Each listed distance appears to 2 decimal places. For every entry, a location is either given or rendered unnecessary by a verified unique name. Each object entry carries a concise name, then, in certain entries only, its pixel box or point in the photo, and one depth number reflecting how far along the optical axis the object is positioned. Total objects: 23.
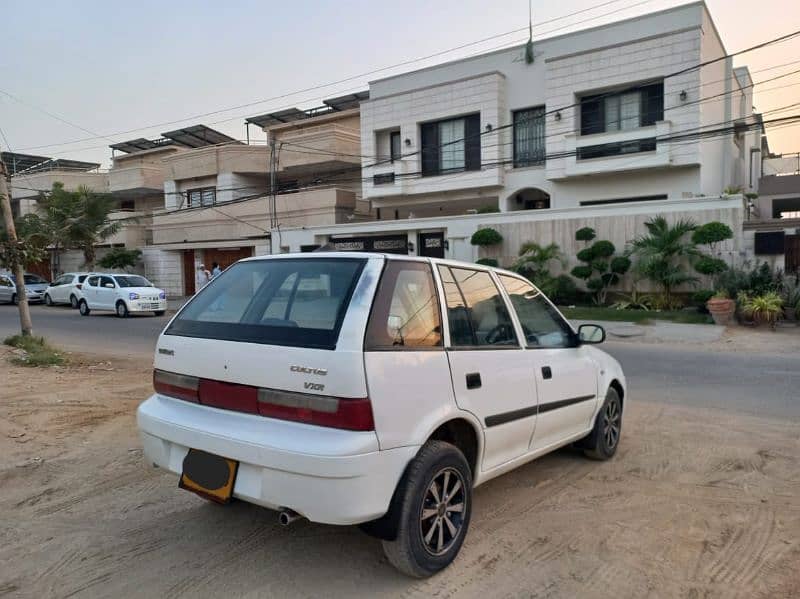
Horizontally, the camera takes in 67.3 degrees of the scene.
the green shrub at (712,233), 16.39
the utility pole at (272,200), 29.38
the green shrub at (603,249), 18.48
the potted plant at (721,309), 15.08
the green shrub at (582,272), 18.77
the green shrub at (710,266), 16.42
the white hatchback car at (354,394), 2.86
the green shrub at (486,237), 20.64
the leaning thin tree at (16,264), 10.91
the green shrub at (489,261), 20.42
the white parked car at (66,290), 24.19
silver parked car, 27.64
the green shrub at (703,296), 16.31
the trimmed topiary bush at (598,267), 18.52
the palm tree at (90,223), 29.56
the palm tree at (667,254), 17.05
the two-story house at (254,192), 29.36
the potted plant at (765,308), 14.47
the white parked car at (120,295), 20.86
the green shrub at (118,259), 32.09
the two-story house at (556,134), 20.34
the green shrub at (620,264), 18.11
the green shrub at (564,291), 19.17
